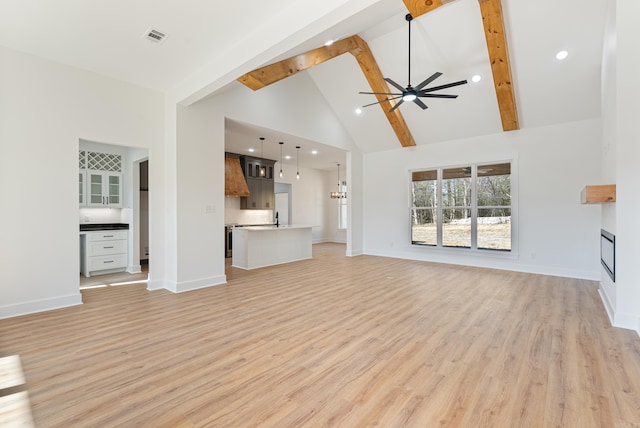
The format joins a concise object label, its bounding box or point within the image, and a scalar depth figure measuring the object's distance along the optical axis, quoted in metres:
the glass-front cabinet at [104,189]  5.69
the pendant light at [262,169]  9.07
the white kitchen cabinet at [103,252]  5.50
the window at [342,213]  12.15
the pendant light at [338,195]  10.82
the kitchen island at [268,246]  6.30
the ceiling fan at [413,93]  4.34
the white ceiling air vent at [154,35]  3.09
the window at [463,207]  6.37
